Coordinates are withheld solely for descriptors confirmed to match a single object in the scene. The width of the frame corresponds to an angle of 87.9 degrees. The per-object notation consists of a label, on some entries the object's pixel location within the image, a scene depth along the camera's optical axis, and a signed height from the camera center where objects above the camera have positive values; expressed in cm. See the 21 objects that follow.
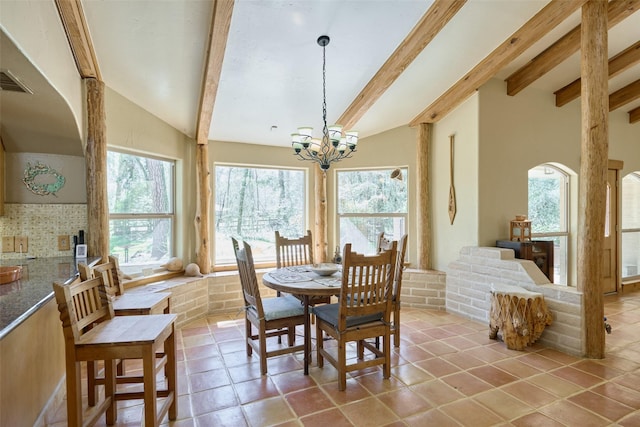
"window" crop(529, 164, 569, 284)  479 +1
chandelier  288 +63
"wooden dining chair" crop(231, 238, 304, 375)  265 -84
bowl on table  305 -55
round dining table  260 -60
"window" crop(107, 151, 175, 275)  362 +4
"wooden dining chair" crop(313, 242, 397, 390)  239 -75
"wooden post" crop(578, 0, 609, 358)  284 +37
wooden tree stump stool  310 -101
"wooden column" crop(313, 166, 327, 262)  499 -7
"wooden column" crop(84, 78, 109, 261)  310 +36
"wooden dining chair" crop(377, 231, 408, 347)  284 -69
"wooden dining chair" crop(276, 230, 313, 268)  384 -47
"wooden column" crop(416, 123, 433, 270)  470 +22
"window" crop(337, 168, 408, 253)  498 +7
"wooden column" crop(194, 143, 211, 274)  436 +5
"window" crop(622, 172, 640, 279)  556 -28
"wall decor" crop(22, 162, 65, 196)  298 +31
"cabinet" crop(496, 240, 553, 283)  398 -54
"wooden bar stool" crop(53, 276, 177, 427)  161 -63
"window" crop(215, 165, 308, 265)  467 +7
